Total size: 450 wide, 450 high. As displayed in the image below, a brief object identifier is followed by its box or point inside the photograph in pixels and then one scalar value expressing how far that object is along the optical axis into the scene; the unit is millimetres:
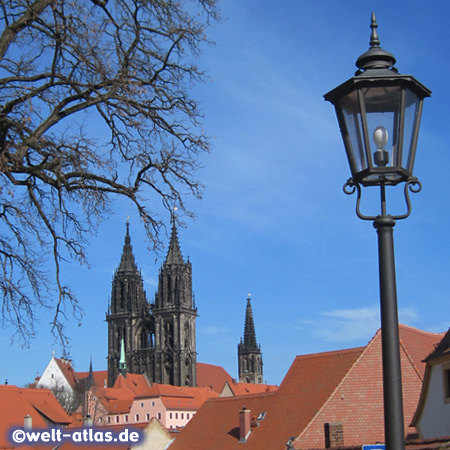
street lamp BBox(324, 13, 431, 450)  4457
